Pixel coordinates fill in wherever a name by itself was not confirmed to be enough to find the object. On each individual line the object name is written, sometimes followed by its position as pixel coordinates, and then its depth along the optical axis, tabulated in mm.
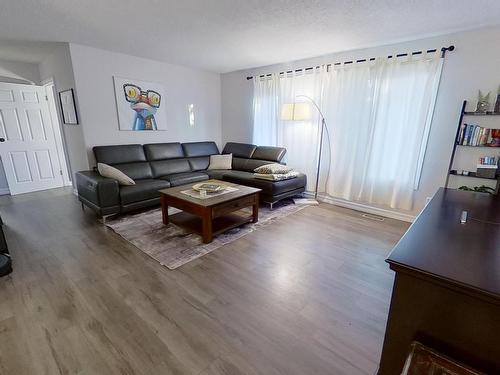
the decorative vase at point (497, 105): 2572
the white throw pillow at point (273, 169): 3910
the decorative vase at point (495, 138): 2672
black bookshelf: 2659
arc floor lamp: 3938
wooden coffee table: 2709
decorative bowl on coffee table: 3088
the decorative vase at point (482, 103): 2668
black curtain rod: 2868
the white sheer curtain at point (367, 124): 3176
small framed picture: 3758
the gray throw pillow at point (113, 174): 3336
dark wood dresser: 810
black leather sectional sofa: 3236
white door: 4258
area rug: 2492
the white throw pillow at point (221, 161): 4801
